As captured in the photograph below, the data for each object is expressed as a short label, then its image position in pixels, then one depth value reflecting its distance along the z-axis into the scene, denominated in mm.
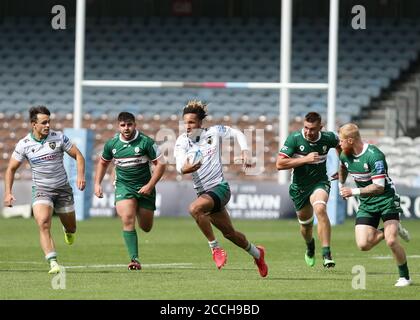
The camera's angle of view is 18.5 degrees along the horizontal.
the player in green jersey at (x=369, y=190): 15227
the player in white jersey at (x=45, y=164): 16781
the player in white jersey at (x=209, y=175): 16281
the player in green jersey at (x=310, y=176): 18062
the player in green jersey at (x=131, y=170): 17484
